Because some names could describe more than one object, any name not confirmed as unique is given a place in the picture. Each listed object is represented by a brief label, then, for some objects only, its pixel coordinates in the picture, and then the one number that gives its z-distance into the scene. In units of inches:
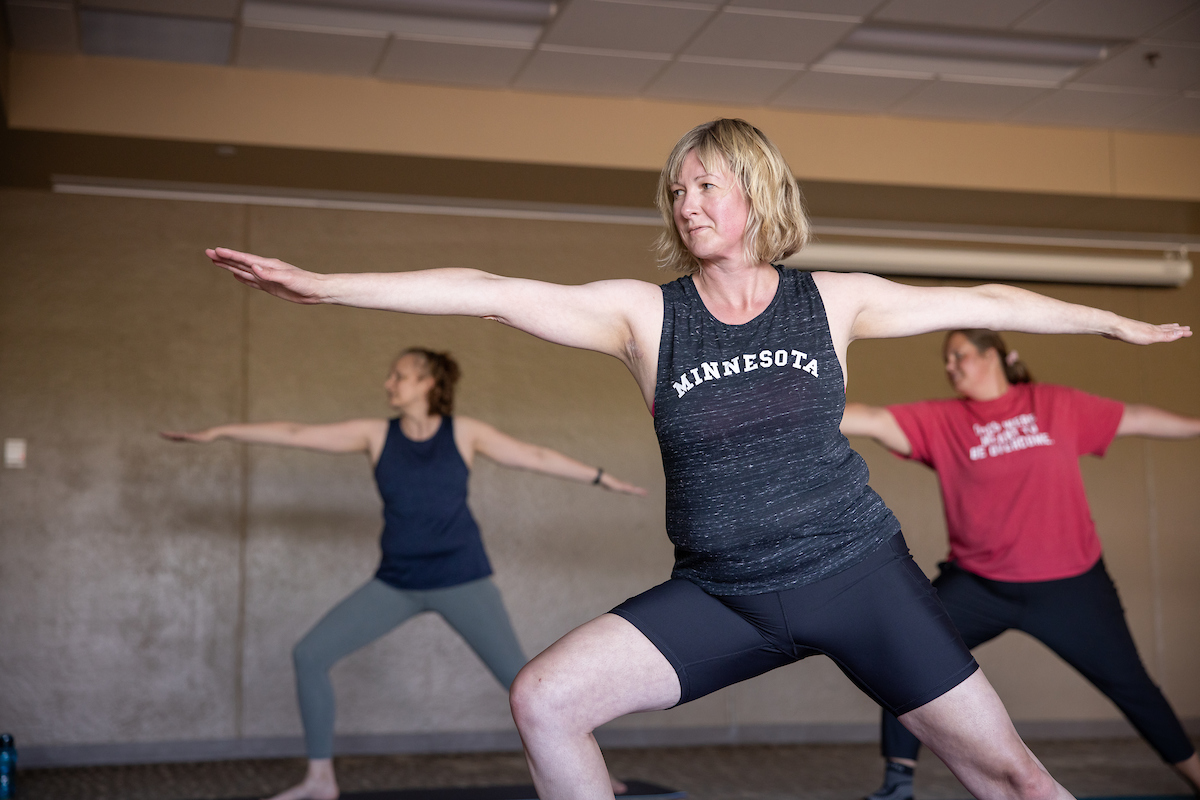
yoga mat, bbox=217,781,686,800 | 149.4
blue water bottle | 160.9
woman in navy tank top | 141.6
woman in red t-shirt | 129.3
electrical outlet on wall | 192.4
